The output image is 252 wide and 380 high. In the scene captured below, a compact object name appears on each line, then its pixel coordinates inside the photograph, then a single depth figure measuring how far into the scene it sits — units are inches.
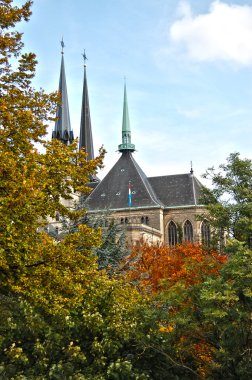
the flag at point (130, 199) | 2414.6
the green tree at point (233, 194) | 1190.9
